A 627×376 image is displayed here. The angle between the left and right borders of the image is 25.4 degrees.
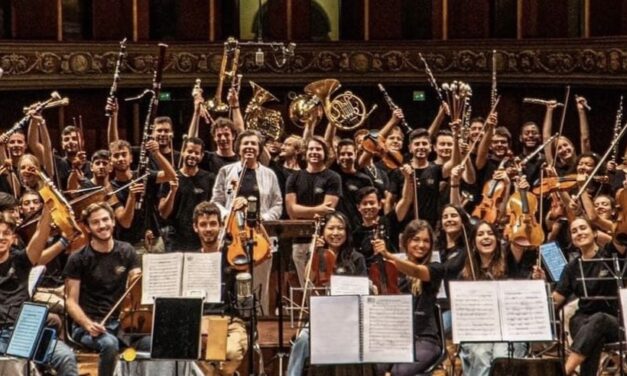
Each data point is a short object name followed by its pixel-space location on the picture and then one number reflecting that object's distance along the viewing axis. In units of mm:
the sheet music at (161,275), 8922
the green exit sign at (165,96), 17797
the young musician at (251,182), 11023
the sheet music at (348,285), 9062
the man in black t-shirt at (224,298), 9281
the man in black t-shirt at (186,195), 11142
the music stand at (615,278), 8750
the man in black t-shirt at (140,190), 11188
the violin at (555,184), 11578
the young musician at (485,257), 9555
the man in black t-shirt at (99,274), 9305
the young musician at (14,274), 8984
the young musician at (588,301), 9281
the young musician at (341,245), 9719
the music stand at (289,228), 10672
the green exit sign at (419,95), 17844
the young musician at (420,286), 9039
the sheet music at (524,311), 8523
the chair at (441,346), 9047
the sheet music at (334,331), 8461
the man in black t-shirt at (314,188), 11117
